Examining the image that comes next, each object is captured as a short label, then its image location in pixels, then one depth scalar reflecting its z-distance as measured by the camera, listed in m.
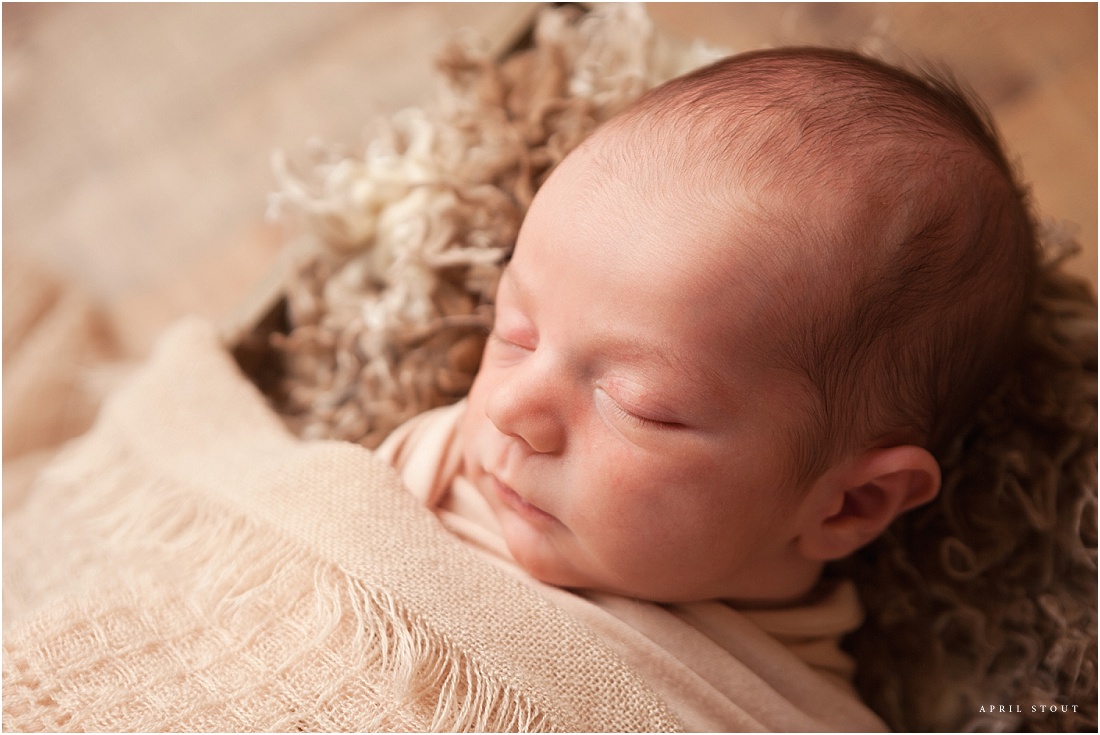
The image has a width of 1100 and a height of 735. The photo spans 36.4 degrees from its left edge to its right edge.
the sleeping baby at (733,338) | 0.30
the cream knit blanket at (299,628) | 0.31
